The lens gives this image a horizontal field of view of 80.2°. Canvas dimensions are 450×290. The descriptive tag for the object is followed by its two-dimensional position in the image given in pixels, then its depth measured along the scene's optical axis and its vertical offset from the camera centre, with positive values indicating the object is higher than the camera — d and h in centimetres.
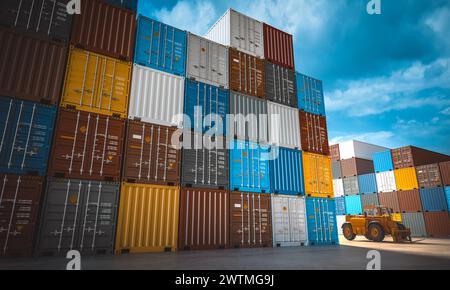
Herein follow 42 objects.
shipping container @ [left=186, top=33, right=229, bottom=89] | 1361 +779
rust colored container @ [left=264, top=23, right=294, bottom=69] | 1681 +1051
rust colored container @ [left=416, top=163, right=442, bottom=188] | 2436 +354
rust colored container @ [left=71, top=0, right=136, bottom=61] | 1110 +774
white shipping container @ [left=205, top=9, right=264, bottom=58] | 1557 +1062
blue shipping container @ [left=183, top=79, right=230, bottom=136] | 1277 +514
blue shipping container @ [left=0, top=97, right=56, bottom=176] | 895 +262
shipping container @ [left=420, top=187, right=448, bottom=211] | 2381 +139
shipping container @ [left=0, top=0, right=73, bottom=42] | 989 +739
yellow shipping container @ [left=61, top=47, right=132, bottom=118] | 1048 +517
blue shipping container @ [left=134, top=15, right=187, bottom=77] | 1235 +780
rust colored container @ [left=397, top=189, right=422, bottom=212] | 2542 +131
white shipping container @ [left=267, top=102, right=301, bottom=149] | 1520 +501
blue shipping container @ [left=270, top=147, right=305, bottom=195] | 1445 +225
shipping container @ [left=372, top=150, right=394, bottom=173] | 2831 +555
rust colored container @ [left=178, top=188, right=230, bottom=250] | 1136 -24
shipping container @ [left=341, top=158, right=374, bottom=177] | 3288 +585
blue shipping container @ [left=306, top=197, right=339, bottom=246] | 1486 -37
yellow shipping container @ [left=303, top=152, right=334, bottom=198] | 1563 +228
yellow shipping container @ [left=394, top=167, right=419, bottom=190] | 2598 +348
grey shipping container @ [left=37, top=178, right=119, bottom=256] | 901 -13
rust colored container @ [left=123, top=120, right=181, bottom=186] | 1094 +242
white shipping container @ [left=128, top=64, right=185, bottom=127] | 1165 +516
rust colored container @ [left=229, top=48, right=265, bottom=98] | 1482 +777
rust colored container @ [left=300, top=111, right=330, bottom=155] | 1633 +493
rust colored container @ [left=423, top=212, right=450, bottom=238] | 2323 -80
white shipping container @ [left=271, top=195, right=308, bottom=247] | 1376 -34
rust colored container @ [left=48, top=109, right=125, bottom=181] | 974 +250
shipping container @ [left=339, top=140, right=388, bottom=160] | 3528 +851
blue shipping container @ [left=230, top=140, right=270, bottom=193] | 1333 +235
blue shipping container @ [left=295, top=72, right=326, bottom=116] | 1719 +765
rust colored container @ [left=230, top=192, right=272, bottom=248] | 1262 -27
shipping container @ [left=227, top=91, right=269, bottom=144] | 1396 +502
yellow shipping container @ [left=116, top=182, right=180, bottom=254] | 1018 -18
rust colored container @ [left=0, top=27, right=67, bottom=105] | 943 +524
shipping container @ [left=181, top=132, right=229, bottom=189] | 1209 +237
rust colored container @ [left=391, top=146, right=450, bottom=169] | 2667 +582
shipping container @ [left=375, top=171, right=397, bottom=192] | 2773 +341
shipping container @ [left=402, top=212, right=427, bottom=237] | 2472 -78
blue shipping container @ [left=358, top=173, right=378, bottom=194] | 2952 +344
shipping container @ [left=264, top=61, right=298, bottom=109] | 1602 +772
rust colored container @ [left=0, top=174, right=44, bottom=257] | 841 +3
